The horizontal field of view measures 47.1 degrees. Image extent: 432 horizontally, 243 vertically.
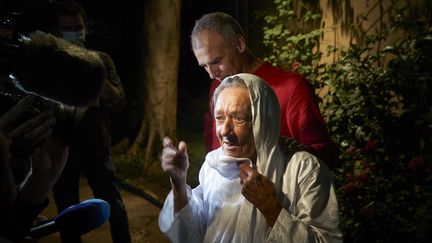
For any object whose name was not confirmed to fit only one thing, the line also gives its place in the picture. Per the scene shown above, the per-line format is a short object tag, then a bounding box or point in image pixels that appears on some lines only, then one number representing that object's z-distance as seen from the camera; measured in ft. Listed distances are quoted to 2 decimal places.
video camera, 5.60
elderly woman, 7.04
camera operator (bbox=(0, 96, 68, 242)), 5.57
